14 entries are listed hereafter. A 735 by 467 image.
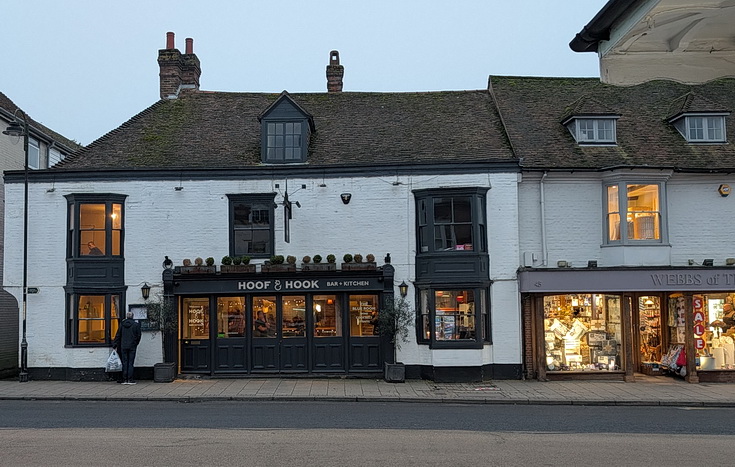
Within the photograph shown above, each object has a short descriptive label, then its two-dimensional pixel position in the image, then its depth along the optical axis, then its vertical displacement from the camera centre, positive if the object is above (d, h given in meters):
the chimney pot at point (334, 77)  26.23 +7.65
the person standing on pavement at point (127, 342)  19.31 -1.42
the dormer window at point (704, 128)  21.72 +4.65
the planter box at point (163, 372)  19.62 -2.27
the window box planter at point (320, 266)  20.14 +0.59
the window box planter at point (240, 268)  20.28 +0.57
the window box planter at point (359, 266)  20.14 +0.57
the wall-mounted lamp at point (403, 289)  20.25 -0.08
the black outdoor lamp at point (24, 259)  19.84 +0.90
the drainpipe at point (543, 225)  20.45 +1.68
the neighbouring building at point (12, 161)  24.16 +4.77
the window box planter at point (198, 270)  20.17 +0.53
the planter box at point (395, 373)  19.66 -2.37
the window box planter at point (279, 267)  20.16 +0.57
